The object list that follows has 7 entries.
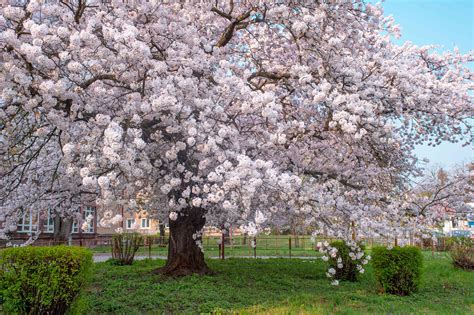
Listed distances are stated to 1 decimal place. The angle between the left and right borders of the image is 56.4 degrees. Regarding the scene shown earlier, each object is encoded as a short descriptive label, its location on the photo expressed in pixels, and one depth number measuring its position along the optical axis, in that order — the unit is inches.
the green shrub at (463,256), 562.0
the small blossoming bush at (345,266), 453.4
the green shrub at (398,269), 367.9
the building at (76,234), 941.6
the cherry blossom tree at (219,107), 255.3
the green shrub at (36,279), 225.1
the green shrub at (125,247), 599.5
